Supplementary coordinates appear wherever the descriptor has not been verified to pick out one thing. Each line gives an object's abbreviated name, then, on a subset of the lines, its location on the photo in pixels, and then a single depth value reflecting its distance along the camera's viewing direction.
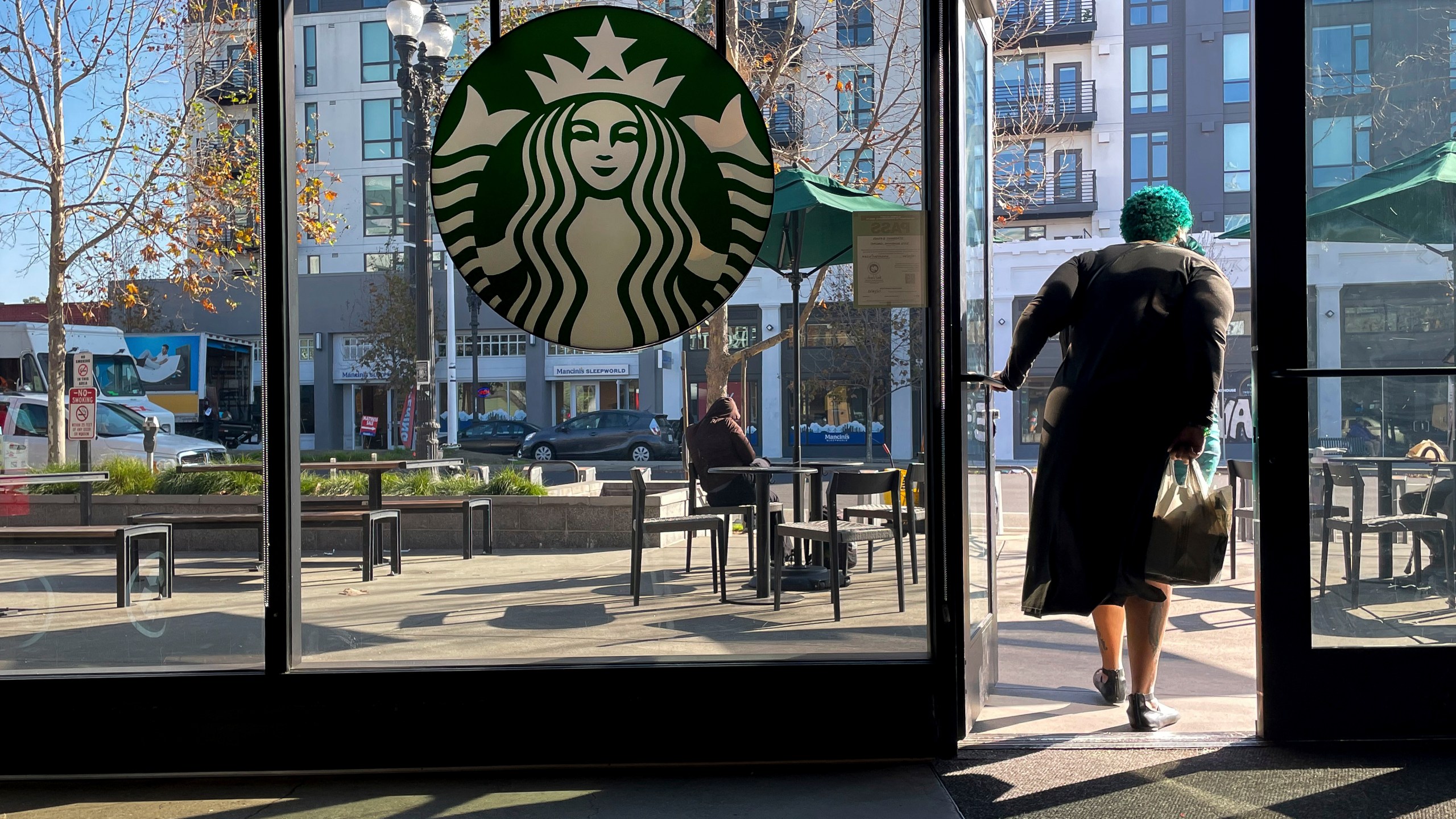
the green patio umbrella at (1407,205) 3.85
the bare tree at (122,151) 4.13
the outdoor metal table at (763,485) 5.43
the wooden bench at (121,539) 4.24
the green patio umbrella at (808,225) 4.10
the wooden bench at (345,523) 5.44
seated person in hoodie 5.77
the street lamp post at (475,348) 4.05
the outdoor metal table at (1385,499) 3.82
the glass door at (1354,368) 3.75
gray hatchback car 6.12
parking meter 4.93
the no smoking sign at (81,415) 4.39
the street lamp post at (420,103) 4.13
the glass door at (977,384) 3.87
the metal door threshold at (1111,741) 3.77
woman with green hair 3.77
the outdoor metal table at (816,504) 4.76
